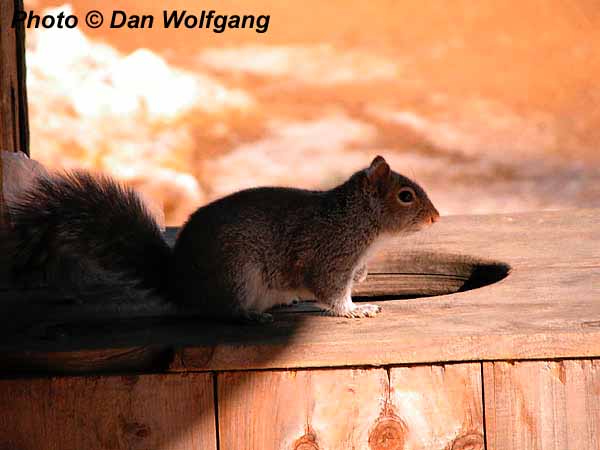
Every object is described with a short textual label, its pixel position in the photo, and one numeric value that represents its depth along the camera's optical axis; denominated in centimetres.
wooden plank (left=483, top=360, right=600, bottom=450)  471
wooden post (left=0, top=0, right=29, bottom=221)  810
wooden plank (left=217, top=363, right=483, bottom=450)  471
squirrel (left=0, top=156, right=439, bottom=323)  551
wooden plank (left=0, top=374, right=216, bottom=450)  473
